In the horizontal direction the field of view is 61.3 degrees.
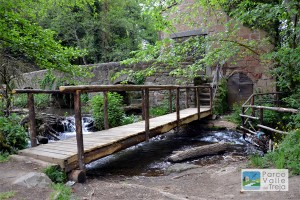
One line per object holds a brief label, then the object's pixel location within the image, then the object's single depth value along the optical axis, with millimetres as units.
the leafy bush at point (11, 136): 4141
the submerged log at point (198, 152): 5375
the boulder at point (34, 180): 3000
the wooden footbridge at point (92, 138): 3799
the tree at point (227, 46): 5576
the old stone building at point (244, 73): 10523
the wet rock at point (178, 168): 4649
